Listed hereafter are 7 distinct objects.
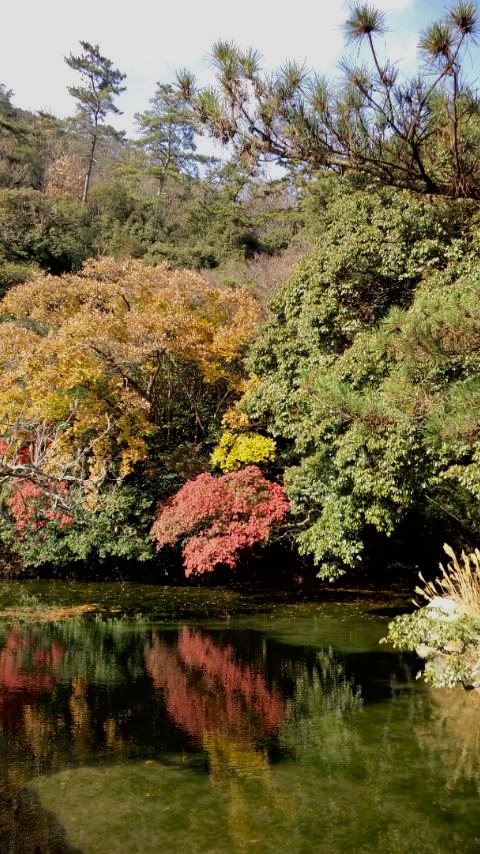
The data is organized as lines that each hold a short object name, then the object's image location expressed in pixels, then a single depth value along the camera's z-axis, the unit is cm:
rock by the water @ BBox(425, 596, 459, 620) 666
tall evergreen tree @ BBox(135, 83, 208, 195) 3177
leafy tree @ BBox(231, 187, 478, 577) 838
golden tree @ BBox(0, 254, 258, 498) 1184
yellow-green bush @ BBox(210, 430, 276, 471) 1162
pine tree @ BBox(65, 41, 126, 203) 2969
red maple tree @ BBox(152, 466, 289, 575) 1076
